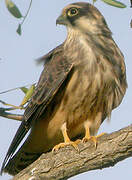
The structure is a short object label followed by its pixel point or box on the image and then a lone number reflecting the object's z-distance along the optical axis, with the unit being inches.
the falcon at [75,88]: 342.0
